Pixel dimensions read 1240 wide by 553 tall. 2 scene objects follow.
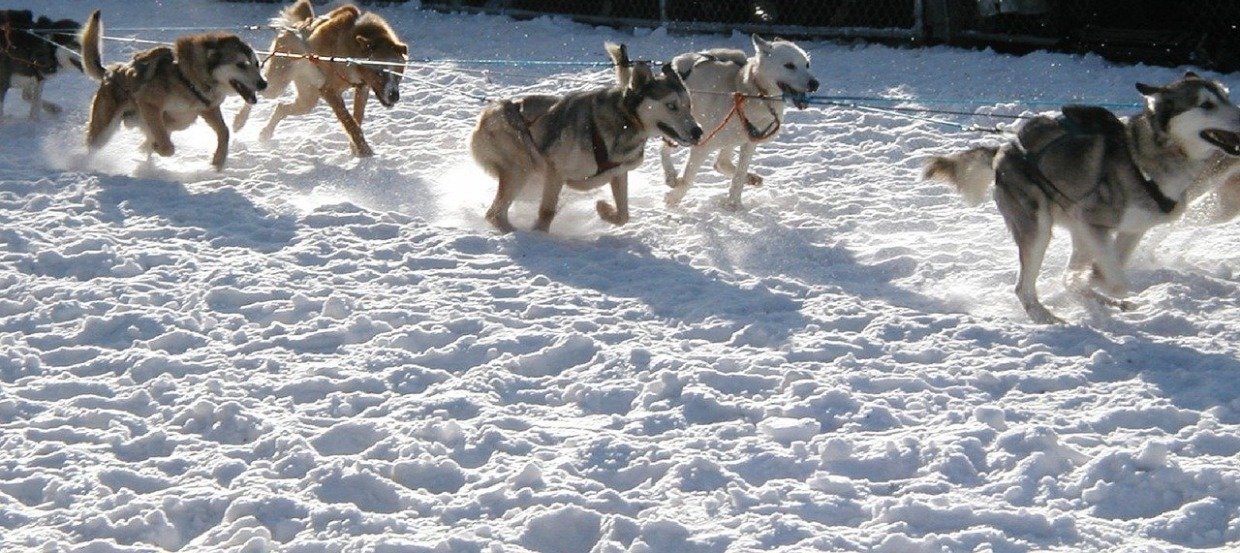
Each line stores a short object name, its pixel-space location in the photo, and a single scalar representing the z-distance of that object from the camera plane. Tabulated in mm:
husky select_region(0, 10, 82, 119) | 9523
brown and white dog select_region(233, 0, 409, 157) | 8812
